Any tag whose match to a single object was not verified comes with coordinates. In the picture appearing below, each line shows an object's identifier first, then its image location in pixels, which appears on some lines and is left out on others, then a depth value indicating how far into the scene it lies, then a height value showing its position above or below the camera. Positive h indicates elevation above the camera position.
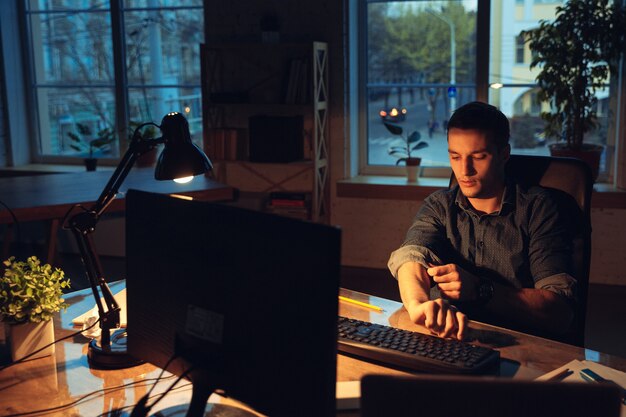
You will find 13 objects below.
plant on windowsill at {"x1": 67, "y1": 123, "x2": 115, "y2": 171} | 5.24 -0.30
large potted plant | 3.97 +0.17
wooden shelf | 4.62 -0.06
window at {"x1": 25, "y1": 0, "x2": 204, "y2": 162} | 5.33 +0.23
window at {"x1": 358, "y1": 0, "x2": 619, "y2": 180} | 4.54 +0.13
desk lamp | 1.68 -0.22
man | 1.88 -0.42
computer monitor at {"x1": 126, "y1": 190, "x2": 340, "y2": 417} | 1.12 -0.34
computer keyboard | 1.54 -0.56
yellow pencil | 2.00 -0.57
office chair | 1.99 -0.28
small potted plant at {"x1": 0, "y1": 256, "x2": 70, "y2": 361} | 1.73 -0.48
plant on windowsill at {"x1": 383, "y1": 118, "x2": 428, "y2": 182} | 4.71 -0.35
